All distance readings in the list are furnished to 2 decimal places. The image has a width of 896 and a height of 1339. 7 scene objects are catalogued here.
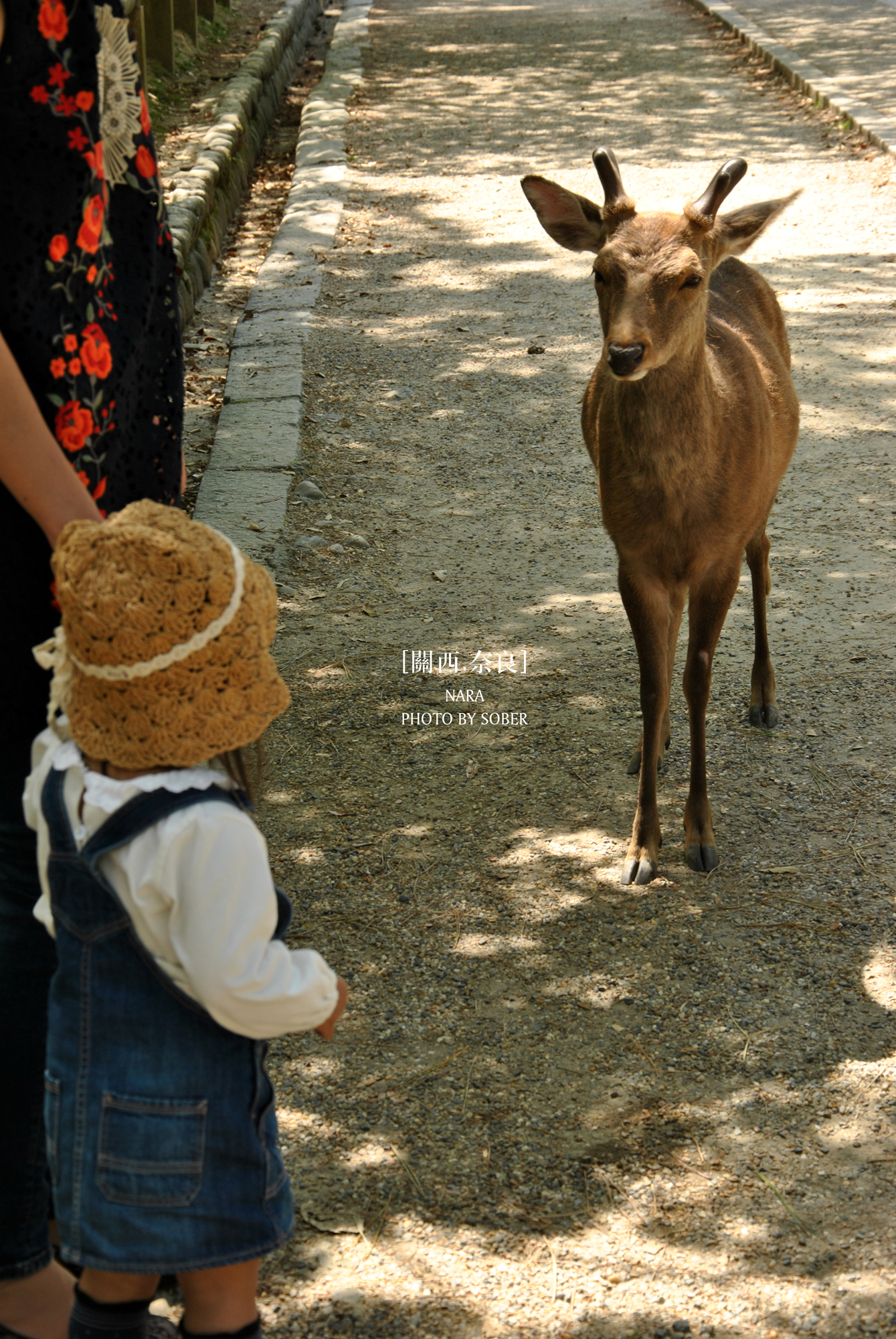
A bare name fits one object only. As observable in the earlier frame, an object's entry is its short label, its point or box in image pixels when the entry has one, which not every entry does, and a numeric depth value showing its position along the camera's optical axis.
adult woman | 1.58
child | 1.48
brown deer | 3.17
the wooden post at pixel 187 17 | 11.72
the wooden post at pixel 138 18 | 8.00
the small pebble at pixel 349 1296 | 2.20
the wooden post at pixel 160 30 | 10.27
